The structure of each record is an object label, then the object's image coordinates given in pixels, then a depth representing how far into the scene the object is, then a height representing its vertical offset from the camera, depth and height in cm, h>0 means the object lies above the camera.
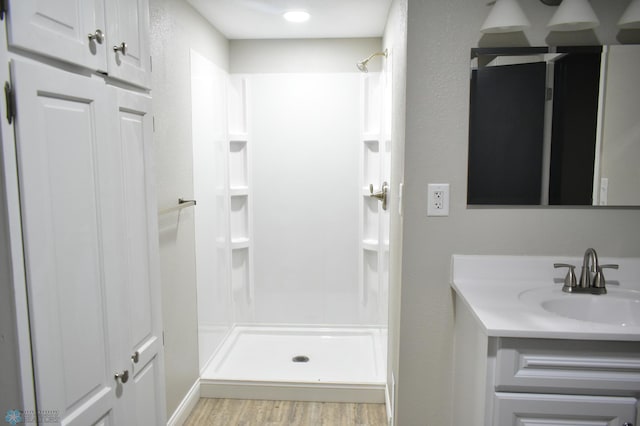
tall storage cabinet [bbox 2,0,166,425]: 92 -8
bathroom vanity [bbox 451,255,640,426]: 132 -58
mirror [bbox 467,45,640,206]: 170 +17
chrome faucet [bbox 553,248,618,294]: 164 -39
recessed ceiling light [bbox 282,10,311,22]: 265 +93
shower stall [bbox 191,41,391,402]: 316 -35
